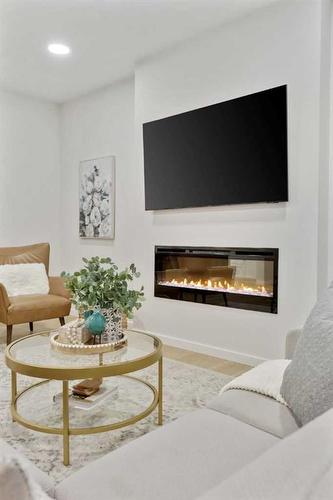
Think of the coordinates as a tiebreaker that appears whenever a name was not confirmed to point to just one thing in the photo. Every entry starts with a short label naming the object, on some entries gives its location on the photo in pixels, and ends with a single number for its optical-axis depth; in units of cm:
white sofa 99
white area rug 190
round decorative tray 216
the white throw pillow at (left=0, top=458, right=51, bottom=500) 50
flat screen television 308
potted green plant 230
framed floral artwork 480
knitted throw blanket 157
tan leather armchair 364
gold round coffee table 186
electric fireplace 325
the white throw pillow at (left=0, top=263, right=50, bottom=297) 403
